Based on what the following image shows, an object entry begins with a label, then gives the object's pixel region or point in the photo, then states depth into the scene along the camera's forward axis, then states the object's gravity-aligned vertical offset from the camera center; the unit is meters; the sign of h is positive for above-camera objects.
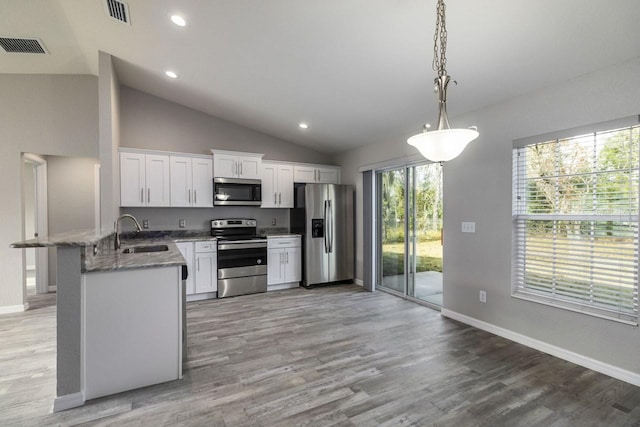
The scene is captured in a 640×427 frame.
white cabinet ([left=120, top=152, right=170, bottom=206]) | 4.24 +0.46
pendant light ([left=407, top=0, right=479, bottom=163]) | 1.59 +0.40
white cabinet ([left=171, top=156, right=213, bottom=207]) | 4.55 +0.46
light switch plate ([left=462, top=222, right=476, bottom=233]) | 3.45 -0.19
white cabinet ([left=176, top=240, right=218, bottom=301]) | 4.42 -0.86
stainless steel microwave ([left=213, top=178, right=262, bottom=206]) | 4.77 +0.32
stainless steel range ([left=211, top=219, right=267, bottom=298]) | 4.64 -0.77
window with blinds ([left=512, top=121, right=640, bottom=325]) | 2.38 -0.10
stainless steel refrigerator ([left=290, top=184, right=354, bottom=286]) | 5.20 -0.34
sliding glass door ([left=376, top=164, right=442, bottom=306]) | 4.17 -0.31
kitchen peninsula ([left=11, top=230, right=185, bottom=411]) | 2.04 -0.80
